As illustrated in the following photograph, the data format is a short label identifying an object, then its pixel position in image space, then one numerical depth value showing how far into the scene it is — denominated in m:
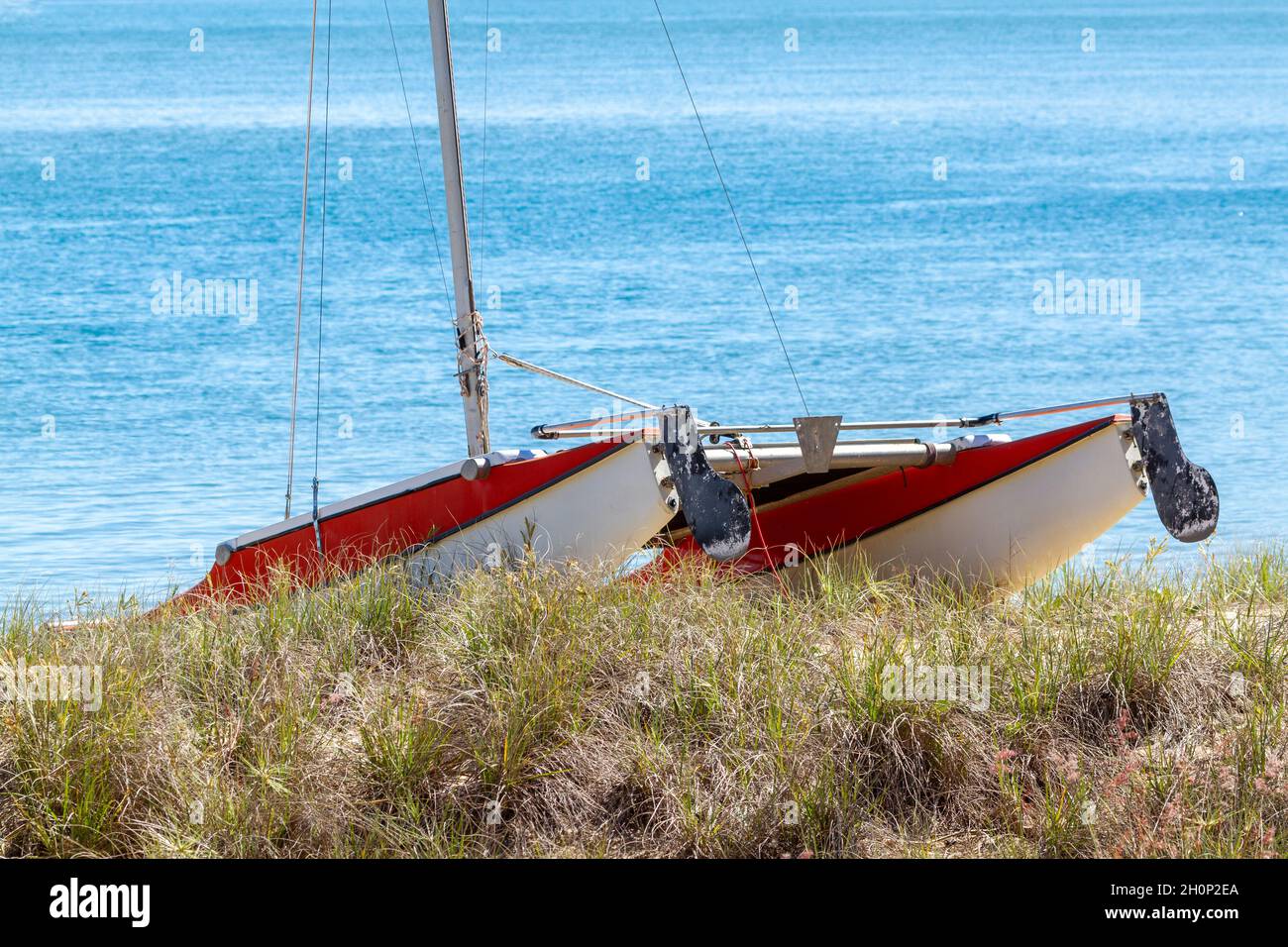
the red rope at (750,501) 15.98
